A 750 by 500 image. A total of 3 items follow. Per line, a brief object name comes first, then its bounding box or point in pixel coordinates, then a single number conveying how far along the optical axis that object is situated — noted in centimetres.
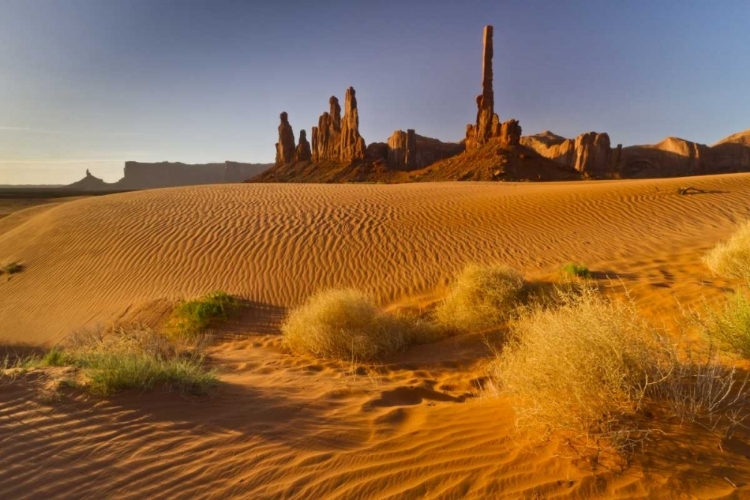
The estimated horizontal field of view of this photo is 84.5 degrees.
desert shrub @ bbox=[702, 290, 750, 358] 364
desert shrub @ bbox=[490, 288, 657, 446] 265
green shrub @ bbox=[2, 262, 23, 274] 1194
